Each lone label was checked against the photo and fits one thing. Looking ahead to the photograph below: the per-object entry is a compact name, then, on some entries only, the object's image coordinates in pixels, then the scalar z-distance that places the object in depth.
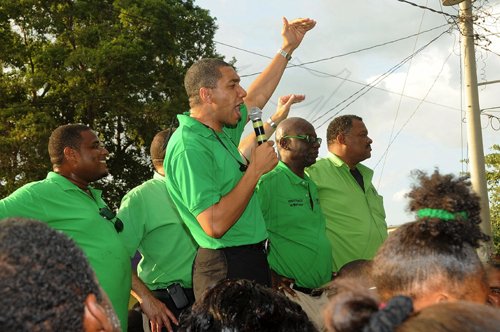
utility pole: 11.84
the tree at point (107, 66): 18.89
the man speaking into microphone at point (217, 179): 3.19
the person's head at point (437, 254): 2.02
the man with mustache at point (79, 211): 3.68
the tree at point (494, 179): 24.83
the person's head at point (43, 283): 1.14
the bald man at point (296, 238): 4.46
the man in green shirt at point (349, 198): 4.98
